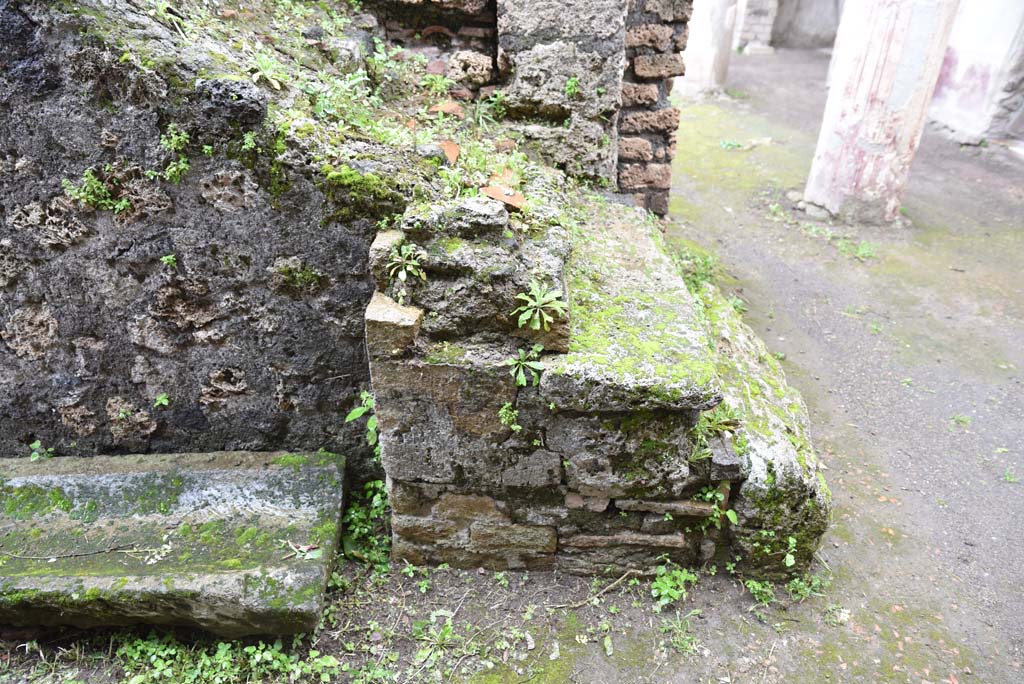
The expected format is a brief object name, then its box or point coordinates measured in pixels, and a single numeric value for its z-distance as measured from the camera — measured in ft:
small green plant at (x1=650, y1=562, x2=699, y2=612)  8.30
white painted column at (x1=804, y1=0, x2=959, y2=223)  18.01
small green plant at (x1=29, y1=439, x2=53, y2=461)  9.21
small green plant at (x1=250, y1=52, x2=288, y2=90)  7.83
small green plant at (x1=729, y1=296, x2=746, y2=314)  15.65
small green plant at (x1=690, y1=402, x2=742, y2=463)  7.88
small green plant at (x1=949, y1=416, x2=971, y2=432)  12.26
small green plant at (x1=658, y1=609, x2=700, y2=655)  7.81
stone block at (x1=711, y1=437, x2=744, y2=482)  7.87
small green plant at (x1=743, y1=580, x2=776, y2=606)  8.38
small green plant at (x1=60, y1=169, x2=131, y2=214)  7.75
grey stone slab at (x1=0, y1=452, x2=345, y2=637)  7.29
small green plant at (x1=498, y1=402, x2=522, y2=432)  7.47
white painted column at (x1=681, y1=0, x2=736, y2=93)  32.78
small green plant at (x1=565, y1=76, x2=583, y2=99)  10.98
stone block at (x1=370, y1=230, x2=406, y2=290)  7.23
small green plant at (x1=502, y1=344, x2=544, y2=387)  7.18
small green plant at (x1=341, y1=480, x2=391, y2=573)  8.87
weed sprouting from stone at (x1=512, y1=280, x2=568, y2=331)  7.10
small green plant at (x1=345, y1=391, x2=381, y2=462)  8.10
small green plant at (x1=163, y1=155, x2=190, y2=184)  7.62
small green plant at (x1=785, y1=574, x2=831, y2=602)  8.49
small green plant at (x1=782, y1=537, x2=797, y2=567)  8.27
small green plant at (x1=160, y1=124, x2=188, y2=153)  7.49
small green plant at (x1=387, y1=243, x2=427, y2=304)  7.23
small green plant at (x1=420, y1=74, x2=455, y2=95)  11.21
